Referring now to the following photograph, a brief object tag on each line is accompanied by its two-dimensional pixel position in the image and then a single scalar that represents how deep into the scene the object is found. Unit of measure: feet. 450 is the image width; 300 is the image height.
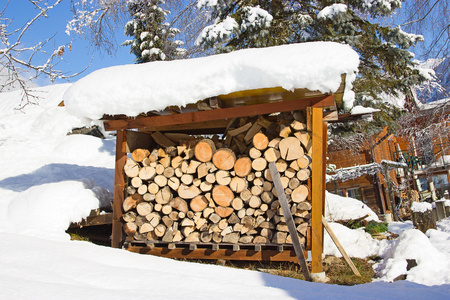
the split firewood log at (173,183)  19.26
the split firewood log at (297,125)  17.89
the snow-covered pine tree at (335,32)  31.07
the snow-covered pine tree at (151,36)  44.31
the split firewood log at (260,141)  18.29
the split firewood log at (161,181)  19.40
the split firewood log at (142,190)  19.51
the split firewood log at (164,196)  19.25
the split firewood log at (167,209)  19.27
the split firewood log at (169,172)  19.40
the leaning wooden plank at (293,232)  17.04
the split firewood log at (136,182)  19.54
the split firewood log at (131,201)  19.43
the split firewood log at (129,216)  19.44
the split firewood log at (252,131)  19.27
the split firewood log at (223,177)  18.69
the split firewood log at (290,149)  17.72
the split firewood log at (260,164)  18.22
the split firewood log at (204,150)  18.97
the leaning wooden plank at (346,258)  18.63
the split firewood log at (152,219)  19.38
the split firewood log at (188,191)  19.01
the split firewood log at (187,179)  19.22
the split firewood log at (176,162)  19.61
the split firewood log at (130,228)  19.54
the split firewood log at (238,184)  18.51
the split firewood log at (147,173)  19.56
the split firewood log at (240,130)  19.34
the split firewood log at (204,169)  18.93
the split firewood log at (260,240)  18.24
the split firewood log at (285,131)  18.19
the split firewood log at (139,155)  20.03
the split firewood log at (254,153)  18.30
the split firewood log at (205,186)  18.86
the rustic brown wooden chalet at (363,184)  62.64
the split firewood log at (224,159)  18.66
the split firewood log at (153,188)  19.42
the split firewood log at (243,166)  18.43
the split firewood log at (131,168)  19.61
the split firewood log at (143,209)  19.34
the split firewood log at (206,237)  18.80
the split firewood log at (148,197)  19.44
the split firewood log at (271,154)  18.14
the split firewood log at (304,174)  17.69
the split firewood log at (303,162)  17.67
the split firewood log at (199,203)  18.85
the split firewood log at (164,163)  19.56
